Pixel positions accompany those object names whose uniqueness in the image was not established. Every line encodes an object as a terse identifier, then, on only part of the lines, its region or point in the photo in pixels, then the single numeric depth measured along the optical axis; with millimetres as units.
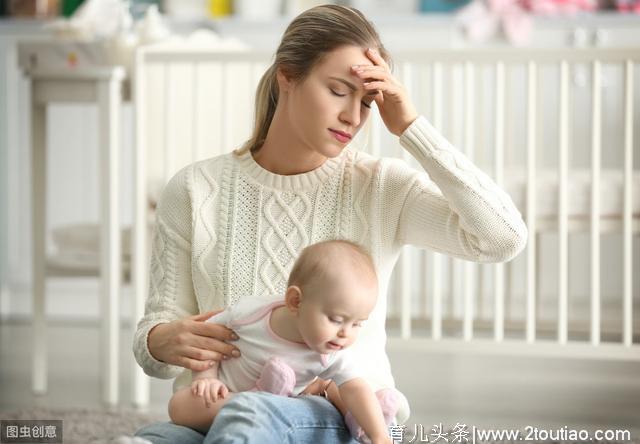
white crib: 4329
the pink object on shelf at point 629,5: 6895
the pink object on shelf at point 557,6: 6866
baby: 2335
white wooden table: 4823
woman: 2652
